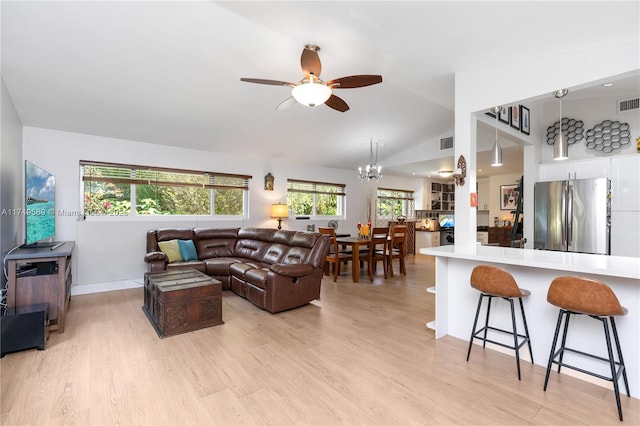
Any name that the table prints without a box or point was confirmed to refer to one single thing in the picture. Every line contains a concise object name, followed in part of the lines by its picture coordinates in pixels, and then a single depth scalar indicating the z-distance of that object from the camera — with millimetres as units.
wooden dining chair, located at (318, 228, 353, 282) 5566
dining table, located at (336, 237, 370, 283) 5430
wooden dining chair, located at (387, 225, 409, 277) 5861
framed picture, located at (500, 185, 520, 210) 8289
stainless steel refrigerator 4168
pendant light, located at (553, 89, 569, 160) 3225
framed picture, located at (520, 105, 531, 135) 4465
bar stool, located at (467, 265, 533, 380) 2391
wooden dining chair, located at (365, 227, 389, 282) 5656
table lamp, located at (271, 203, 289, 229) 6469
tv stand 2883
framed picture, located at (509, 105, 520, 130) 4235
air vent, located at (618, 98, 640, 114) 4316
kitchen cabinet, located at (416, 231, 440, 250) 8984
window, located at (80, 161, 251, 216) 4812
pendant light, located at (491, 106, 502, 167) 3379
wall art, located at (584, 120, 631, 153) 4410
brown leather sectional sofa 3779
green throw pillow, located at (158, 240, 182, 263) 4793
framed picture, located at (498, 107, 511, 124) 3951
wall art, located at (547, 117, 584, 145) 4758
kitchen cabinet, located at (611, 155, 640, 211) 4098
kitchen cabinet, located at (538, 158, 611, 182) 4340
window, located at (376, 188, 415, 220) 8909
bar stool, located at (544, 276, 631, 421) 1919
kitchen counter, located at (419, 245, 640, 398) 2121
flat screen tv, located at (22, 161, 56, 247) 3072
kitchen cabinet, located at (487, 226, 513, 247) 7461
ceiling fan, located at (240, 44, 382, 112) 2582
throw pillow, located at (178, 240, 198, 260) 4902
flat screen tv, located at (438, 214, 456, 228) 9833
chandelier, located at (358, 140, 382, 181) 5814
